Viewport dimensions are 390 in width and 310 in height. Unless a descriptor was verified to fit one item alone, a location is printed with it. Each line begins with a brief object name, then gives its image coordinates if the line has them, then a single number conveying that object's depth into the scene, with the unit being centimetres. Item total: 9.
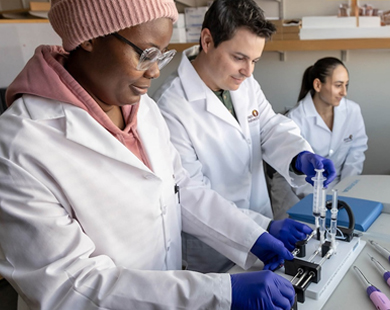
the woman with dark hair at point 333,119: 235
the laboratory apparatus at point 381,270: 88
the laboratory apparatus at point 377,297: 78
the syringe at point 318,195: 100
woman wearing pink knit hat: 70
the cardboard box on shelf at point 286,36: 237
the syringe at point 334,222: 98
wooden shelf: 216
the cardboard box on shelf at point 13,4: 276
